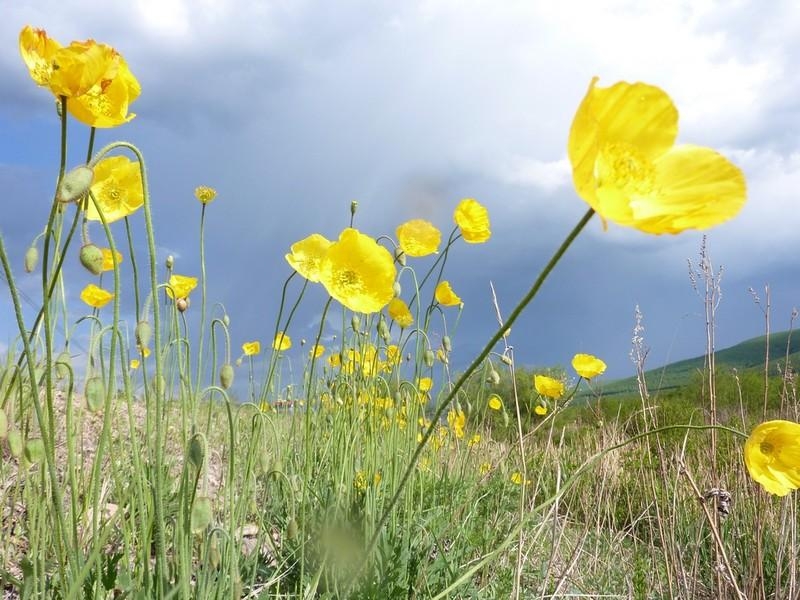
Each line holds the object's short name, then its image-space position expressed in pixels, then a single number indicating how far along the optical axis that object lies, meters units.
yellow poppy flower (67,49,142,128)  0.29
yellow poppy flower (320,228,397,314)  0.43
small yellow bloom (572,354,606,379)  0.75
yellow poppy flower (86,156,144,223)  0.36
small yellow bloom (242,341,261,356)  0.99
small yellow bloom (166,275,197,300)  0.57
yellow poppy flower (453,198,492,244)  0.60
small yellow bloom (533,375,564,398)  0.71
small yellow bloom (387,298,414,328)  0.67
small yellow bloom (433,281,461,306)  0.69
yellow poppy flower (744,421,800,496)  0.39
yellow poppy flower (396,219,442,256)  0.60
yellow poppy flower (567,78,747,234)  0.20
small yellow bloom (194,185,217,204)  0.55
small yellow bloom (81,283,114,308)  0.56
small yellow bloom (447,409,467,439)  0.69
